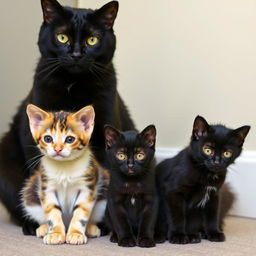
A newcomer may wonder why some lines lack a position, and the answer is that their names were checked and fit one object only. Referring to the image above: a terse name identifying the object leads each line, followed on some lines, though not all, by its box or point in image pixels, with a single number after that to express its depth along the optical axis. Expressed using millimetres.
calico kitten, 1010
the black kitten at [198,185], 1007
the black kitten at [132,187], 1001
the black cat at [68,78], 1051
